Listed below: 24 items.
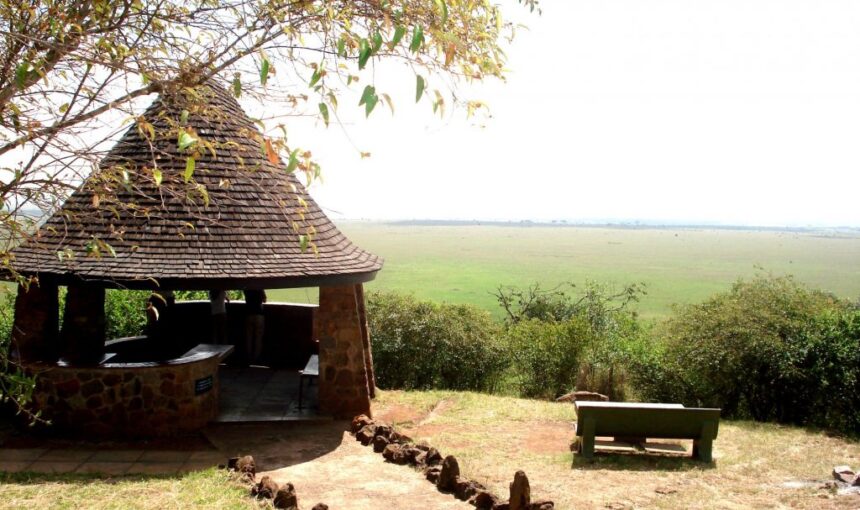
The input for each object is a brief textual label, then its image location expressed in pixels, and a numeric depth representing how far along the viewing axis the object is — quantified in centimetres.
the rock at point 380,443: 767
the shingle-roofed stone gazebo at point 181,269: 781
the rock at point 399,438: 782
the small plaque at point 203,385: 821
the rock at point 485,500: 570
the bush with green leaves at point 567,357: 1302
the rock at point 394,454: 711
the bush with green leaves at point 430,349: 1343
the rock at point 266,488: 586
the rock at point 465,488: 602
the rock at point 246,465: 657
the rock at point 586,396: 1123
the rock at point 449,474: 624
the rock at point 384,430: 802
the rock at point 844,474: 672
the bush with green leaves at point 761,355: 1043
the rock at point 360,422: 838
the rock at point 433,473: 645
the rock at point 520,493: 538
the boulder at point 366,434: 793
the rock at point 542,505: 545
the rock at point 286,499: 561
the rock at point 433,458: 688
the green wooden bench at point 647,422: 757
